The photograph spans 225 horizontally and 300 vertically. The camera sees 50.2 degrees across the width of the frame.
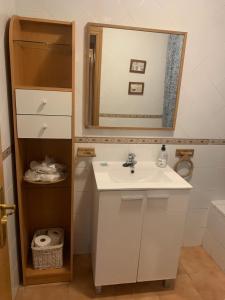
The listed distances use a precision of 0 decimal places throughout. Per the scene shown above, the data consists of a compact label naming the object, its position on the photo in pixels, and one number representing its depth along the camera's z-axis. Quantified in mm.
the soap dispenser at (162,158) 1929
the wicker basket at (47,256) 1792
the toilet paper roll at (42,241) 1817
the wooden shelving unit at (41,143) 1514
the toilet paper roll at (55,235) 1891
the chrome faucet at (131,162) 1884
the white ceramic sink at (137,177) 1545
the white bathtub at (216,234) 2066
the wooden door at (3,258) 969
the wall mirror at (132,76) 1708
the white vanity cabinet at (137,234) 1551
